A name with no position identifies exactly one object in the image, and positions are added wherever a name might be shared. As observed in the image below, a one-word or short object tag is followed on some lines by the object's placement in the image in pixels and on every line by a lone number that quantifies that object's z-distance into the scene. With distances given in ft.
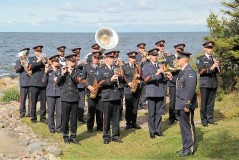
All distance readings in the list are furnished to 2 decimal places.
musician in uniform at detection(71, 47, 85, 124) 44.07
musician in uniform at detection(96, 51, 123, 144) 35.78
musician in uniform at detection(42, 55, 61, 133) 40.93
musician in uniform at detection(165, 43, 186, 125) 41.68
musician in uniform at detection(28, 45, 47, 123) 43.01
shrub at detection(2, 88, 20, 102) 61.51
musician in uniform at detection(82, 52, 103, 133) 40.27
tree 49.75
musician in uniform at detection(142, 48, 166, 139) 37.24
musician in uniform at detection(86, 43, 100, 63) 43.27
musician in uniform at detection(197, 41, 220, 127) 39.17
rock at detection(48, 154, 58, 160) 31.94
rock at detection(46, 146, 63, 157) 32.86
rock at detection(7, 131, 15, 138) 40.59
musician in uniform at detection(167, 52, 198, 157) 31.04
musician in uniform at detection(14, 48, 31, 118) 46.32
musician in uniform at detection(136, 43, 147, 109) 42.81
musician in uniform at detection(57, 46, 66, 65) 43.52
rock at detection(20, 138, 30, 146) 37.52
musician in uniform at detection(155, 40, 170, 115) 42.37
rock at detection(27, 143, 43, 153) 34.18
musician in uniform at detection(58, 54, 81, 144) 35.01
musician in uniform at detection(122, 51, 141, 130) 41.65
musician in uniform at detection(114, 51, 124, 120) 38.46
